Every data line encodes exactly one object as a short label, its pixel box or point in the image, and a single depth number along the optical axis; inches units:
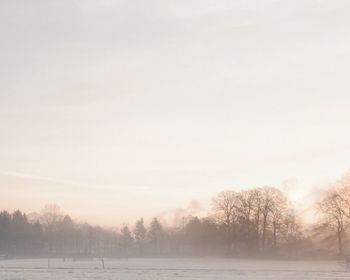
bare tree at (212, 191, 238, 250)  5182.1
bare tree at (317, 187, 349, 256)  4158.5
